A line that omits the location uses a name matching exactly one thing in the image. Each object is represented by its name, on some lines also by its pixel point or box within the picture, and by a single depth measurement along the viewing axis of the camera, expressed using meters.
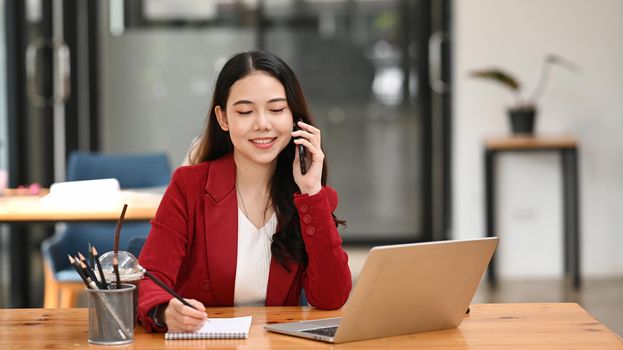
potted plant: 8.35
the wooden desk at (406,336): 3.45
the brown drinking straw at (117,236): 3.54
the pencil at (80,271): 3.50
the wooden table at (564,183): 8.50
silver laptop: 3.41
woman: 3.86
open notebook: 3.50
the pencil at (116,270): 3.49
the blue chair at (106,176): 6.41
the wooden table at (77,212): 5.19
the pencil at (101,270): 3.49
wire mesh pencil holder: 3.47
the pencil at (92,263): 3.53
